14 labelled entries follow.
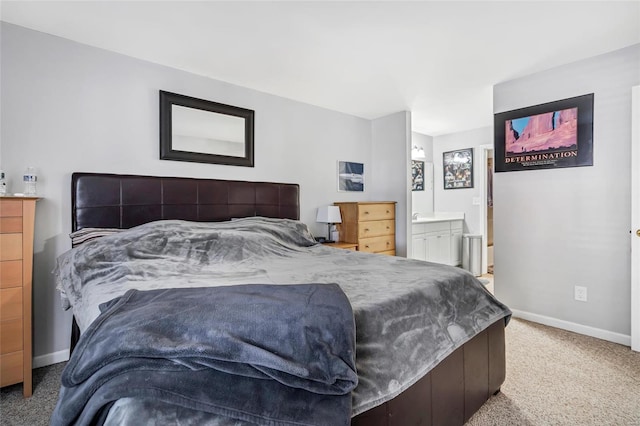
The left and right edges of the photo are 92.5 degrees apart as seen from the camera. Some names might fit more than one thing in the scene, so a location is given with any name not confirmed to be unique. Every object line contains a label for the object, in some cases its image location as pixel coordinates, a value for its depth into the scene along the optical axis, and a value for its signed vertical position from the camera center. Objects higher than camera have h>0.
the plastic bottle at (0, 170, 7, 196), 1.95 +0.17
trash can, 4.84 -0.62
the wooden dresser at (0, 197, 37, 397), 1.82 -0.46
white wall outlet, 2.70 -0.70
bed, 1.14 -0.37
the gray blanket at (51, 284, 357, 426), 0.72 -0.38
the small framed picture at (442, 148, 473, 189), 5.09 +0.78
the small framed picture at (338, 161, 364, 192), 4.09 +0.50
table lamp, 3.68 -0.02
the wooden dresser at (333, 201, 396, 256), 3.69 -0.15
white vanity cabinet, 4.48 -0.43
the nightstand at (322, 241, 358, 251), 3.52 -0.37
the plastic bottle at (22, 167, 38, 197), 2.09 +0.21
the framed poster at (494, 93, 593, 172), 2.68 +0.74
